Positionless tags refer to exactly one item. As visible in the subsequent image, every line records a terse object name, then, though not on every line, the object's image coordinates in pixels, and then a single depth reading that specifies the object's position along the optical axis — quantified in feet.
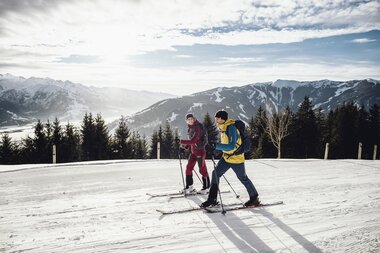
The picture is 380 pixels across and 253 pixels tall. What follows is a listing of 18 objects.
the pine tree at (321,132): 138.27
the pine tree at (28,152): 132.77
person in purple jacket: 23.81
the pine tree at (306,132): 137.59
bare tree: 100.41
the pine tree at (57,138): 138.27
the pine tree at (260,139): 134.00
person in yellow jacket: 18.74
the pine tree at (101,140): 144.77
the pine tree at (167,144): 172.76
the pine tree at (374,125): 150.14
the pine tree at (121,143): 149.07
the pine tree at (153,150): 168.45
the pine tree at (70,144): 141.18
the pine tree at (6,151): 128.57
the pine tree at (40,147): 133.00
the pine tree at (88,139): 145.18
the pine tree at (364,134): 145.26
